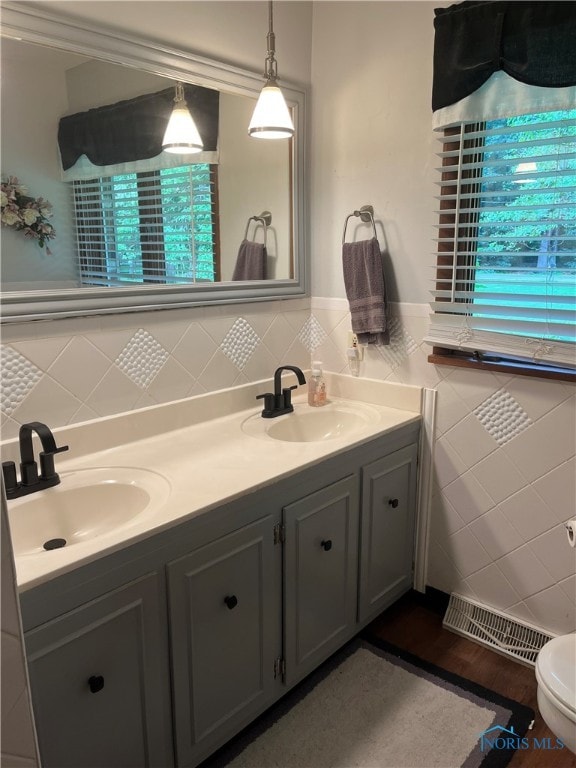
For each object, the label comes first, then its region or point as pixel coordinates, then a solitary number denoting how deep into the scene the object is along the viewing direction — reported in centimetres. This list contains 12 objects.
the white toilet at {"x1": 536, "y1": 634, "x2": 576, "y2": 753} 133
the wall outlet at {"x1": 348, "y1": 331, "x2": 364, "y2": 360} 231
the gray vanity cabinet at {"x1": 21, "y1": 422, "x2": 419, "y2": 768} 117
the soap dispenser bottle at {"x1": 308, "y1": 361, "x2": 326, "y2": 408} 227
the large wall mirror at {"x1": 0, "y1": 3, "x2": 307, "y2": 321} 146
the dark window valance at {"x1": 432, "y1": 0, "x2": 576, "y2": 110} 161
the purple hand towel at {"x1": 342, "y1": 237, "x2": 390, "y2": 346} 212
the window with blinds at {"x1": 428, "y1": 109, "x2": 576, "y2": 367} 174
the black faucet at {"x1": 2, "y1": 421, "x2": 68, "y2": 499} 142
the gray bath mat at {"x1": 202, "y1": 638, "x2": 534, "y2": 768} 161
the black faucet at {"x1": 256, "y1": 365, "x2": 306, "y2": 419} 211
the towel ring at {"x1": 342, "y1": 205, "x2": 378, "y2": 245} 217
